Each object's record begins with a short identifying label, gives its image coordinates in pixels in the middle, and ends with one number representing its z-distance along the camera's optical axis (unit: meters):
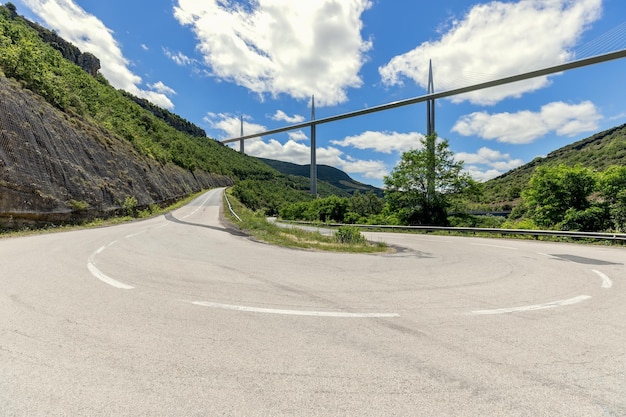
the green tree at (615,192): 17.94
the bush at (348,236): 13.94
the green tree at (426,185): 29.50
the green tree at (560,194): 20.81
